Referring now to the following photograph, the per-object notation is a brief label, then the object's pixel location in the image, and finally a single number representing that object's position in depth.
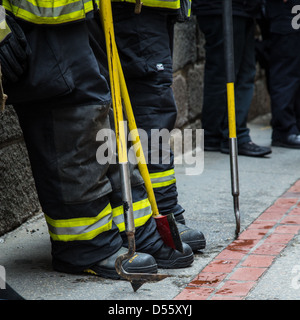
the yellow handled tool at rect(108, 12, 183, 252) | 5.71
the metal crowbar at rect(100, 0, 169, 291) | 5.23
